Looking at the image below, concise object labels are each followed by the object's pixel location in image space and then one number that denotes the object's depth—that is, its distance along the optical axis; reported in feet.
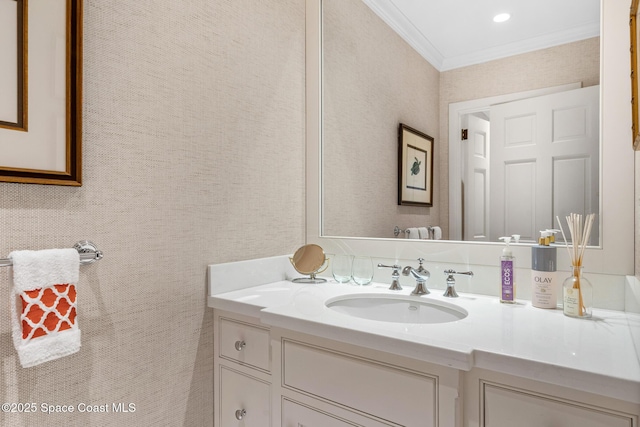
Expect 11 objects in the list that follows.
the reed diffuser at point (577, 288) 3.20
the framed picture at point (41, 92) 2.70
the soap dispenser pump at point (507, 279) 3.69
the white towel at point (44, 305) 2.61
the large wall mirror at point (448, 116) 3.68
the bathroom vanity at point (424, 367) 2.25
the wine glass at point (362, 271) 4.60
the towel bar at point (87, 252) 3.03
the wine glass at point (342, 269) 4.79
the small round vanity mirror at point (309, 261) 4.96
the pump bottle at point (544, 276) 3.48
